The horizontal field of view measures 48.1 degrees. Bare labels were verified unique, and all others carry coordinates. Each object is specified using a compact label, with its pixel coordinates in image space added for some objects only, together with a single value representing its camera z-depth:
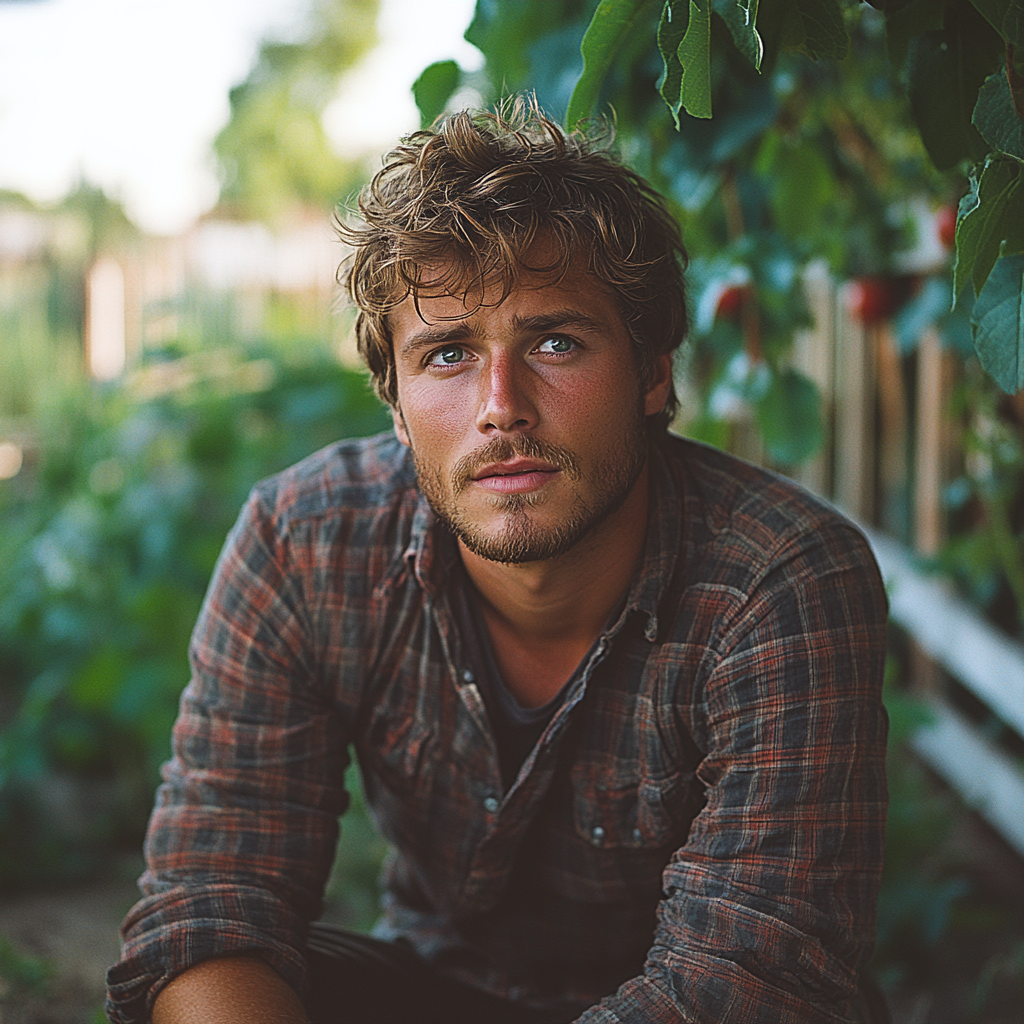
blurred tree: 14.41
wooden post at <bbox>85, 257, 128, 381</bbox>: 6.89
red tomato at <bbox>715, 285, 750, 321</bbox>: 1.89
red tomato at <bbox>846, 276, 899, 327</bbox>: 2.88
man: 1.31
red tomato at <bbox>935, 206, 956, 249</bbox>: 2.45
